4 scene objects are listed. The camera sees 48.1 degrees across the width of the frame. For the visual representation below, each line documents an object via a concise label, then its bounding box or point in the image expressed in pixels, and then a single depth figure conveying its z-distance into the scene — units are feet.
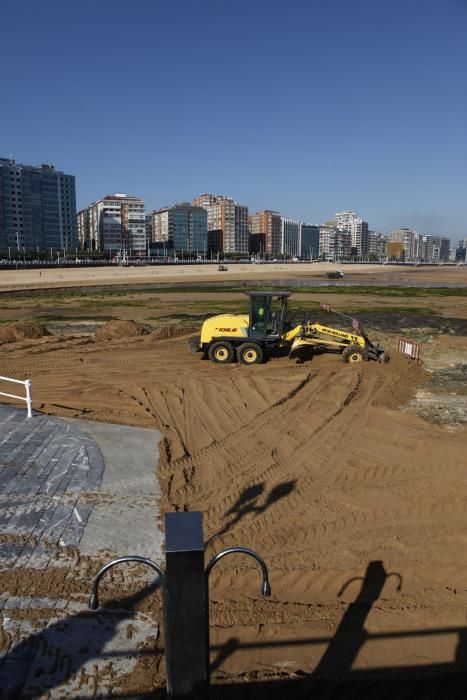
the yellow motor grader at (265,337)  59.06
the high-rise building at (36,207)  506.89
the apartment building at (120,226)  581.53
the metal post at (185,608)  11.00
